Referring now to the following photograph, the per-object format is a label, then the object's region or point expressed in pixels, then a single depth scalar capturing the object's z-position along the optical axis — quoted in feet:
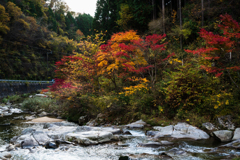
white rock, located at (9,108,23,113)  53.08
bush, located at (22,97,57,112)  50.65
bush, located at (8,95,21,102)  70.83
